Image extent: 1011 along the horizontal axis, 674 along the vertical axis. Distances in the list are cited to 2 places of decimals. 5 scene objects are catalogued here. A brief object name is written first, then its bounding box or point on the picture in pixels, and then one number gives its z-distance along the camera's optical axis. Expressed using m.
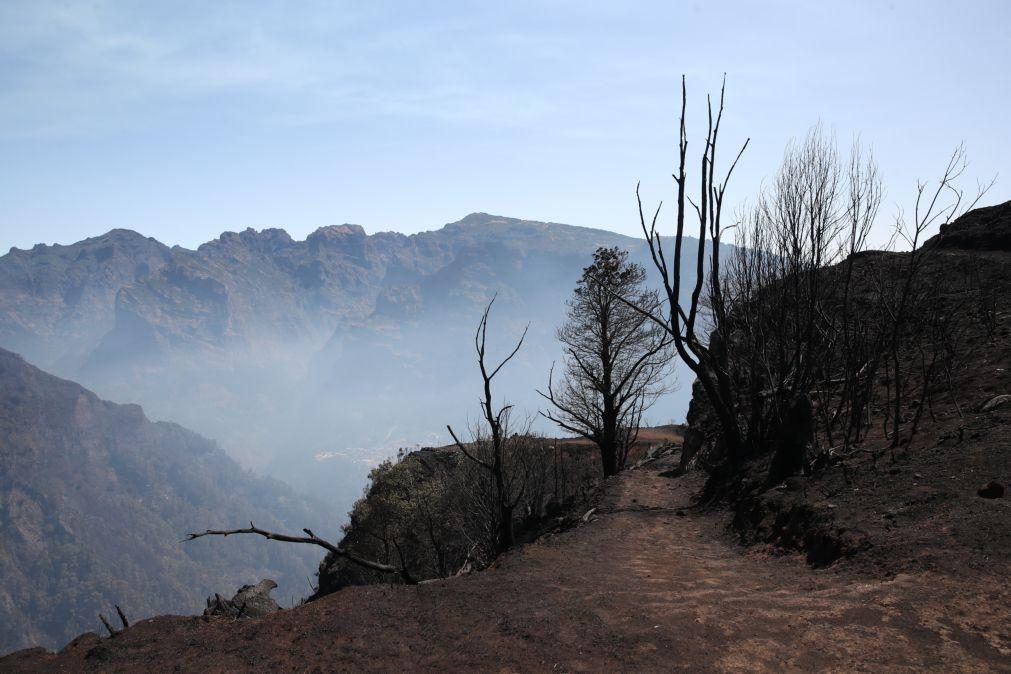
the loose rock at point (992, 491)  8.02
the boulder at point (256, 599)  14.54
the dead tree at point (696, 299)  13.64
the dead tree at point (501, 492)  12.35
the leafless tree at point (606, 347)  26.17
